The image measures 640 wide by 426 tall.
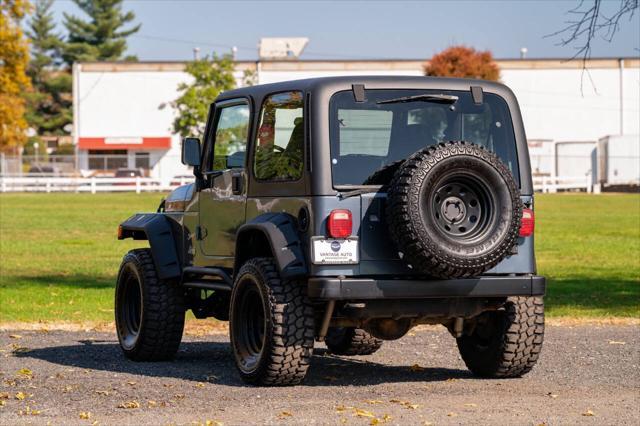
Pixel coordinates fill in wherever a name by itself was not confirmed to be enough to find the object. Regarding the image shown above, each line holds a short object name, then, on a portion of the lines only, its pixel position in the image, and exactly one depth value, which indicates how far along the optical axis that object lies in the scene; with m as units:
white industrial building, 85.50
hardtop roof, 8.90
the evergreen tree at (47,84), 113.00
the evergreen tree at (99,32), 113.56
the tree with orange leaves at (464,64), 80.69
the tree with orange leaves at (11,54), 58.38
